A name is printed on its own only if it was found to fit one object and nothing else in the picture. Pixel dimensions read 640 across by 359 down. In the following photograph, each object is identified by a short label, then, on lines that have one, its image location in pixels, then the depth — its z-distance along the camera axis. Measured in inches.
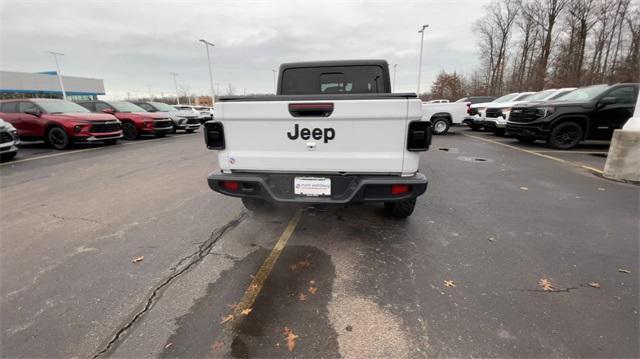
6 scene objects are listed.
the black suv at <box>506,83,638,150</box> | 338.3
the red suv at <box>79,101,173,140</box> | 529.7
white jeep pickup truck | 110.7
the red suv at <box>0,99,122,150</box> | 408.8
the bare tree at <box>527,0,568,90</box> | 1175.6
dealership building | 1831.3
